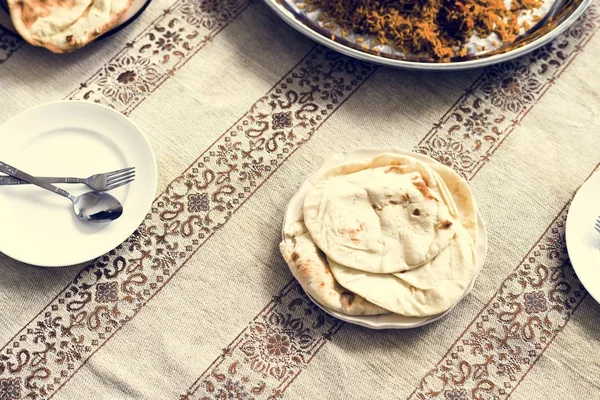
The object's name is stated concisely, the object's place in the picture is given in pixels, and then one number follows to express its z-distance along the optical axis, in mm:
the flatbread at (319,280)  1369
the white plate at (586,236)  1459
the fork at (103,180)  1481
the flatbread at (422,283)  1353
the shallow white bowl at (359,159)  1379
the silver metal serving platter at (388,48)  1575
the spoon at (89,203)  1470
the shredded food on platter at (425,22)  1579
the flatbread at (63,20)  1564
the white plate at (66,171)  1466
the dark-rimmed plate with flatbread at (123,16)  1622
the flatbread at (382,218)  1373
